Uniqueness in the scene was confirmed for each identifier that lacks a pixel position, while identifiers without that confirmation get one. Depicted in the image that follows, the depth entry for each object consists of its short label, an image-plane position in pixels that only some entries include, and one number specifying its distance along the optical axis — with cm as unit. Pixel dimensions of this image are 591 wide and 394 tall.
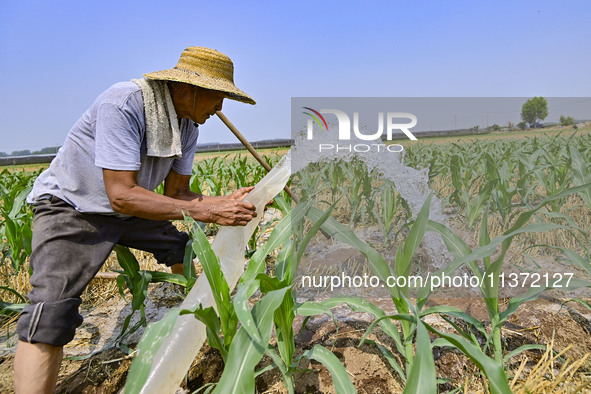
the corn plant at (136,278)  158
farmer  129
